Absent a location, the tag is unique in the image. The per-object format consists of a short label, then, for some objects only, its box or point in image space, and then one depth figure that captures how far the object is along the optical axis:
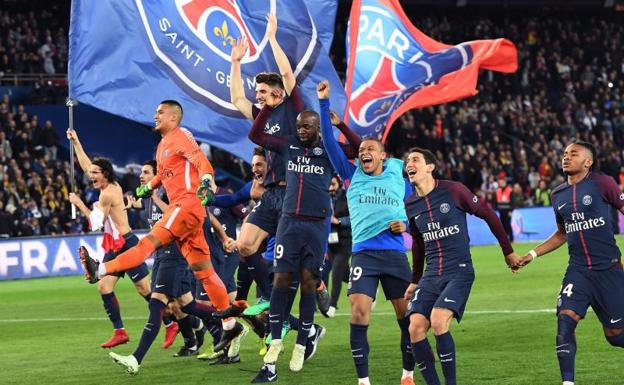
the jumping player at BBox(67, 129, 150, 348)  13.89
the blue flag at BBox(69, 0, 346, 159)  14.91
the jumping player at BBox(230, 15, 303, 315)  11.66
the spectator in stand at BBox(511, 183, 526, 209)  37.25
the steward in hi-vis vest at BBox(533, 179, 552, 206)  39.00
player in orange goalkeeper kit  11.66
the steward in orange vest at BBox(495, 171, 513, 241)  34.62
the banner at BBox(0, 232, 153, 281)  26.64
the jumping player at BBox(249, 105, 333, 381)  11.40
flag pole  13.26
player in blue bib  10.55
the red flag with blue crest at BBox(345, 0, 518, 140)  23.80
